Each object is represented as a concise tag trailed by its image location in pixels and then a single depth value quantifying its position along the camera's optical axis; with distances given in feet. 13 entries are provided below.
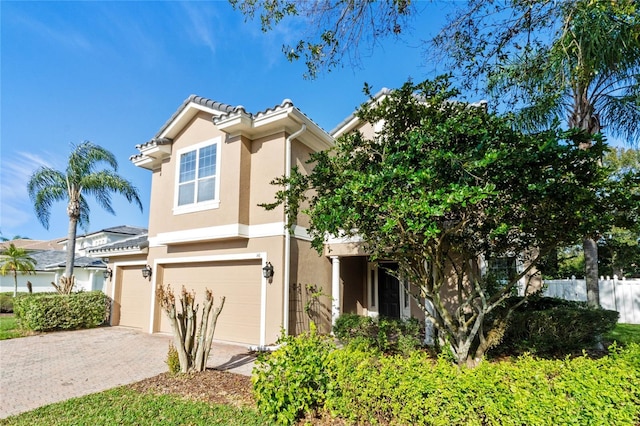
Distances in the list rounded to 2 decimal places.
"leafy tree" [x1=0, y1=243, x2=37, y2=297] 76.43
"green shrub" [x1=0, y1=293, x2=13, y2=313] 78.95
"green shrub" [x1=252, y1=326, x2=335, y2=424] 16.75
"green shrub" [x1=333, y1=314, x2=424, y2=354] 29.17
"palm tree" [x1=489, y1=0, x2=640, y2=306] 19.51
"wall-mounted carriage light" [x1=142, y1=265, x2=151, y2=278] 46.34
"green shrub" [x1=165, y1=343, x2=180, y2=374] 24.41
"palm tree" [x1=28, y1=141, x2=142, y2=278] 61.77
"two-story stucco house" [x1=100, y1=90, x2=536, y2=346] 36.40
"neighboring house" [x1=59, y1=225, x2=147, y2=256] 105.40
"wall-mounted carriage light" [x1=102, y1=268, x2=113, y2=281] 54.90
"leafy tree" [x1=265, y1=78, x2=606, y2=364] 16.01
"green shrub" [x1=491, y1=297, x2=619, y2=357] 27.58
